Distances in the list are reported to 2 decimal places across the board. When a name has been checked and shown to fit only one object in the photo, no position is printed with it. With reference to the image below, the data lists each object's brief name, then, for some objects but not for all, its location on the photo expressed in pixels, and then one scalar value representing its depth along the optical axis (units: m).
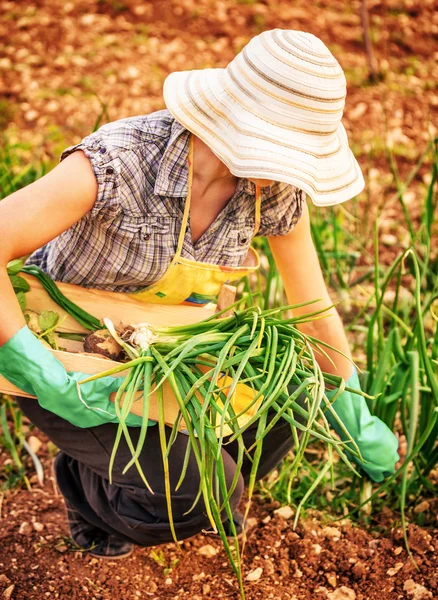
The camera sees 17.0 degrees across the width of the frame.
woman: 2.33
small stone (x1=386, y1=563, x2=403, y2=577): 2.58
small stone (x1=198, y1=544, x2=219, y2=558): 2.64
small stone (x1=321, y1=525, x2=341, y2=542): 2.66
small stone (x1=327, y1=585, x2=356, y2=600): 2.53
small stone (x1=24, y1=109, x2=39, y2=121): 4.55
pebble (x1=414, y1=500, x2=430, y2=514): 2.72
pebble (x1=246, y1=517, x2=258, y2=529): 2.72
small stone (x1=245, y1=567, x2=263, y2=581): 2.58
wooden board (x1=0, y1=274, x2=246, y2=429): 2.57
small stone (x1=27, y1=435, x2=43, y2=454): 2.89
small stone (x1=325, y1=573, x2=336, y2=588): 2.57
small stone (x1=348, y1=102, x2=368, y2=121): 4.77
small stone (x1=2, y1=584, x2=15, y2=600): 2.51
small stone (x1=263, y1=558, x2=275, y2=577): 2.59
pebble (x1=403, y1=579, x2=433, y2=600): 2.51
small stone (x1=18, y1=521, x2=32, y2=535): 2.67
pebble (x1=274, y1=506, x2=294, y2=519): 2.73
